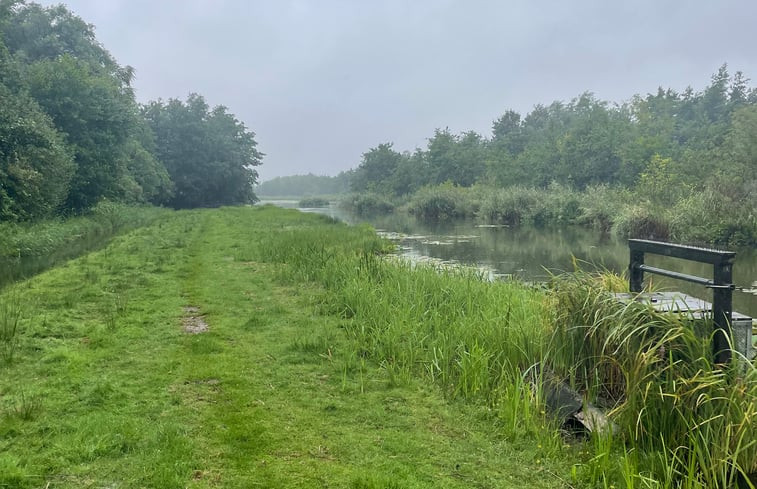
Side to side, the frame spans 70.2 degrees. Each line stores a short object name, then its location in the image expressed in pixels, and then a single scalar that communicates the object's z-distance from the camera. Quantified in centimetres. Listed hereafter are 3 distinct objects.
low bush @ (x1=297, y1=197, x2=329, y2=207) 9444
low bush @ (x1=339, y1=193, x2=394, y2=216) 6062
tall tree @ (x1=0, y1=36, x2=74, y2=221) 1761
